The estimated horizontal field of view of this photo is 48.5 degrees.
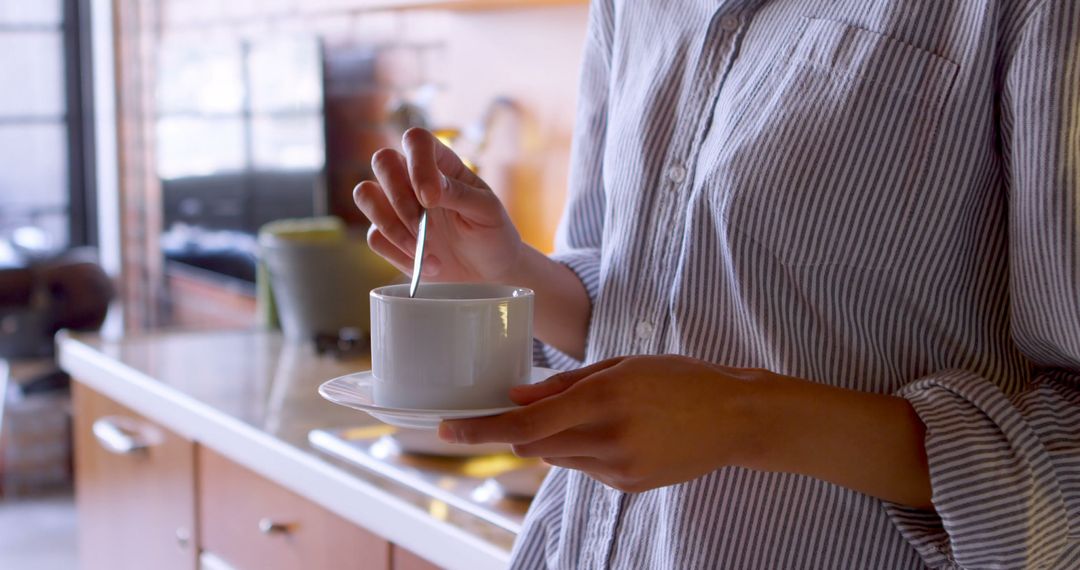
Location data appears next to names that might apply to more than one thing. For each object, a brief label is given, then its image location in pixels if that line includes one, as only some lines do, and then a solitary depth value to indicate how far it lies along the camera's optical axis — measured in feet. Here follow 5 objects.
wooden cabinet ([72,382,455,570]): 4.35
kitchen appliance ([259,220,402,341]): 6.58
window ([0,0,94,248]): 14.88
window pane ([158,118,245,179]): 10.62
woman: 2.01
